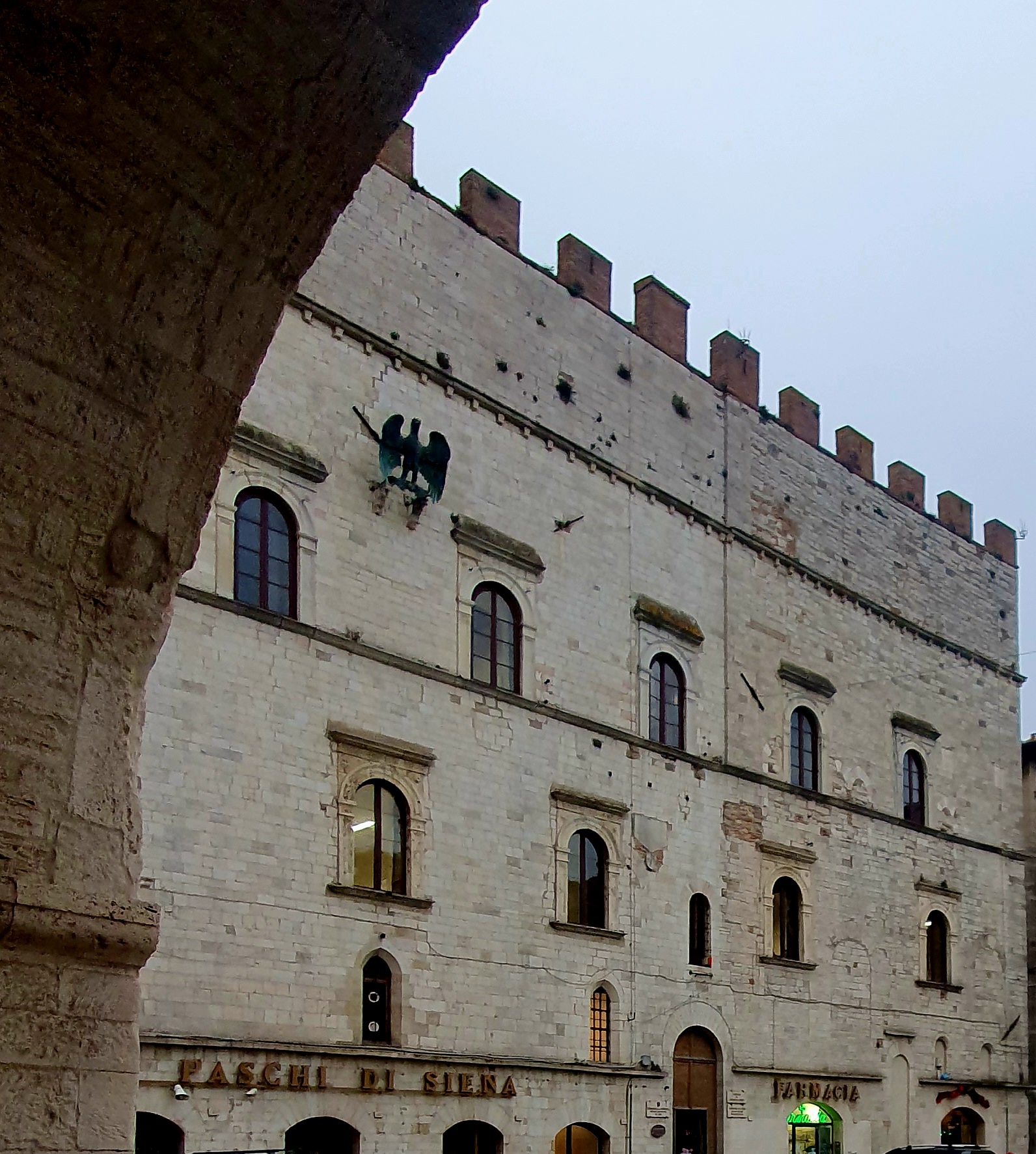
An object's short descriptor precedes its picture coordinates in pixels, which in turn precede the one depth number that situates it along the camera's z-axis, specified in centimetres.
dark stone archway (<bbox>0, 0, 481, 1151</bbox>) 295
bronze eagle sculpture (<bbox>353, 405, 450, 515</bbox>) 1778
